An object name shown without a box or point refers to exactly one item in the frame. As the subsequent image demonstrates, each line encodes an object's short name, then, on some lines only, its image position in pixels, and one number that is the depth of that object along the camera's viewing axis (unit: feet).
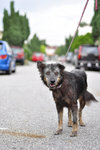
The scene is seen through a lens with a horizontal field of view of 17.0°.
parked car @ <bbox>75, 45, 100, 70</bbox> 80.79
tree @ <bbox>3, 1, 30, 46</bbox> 168.76
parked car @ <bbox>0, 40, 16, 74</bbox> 56.29
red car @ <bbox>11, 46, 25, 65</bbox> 106.93
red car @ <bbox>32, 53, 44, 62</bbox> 154.18
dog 14.53
